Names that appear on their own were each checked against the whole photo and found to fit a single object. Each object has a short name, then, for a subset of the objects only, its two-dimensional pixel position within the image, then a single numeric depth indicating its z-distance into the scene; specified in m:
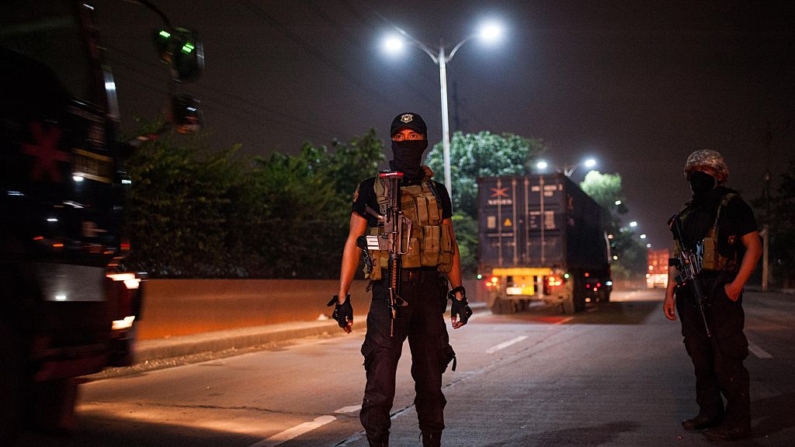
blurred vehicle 3.97
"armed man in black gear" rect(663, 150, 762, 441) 5.92
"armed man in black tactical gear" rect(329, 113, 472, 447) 4.95
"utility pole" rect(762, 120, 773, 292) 59.31
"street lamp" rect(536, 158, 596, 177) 45.91
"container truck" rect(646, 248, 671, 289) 94.31
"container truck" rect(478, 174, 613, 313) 24.05
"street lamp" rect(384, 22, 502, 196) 24.42
